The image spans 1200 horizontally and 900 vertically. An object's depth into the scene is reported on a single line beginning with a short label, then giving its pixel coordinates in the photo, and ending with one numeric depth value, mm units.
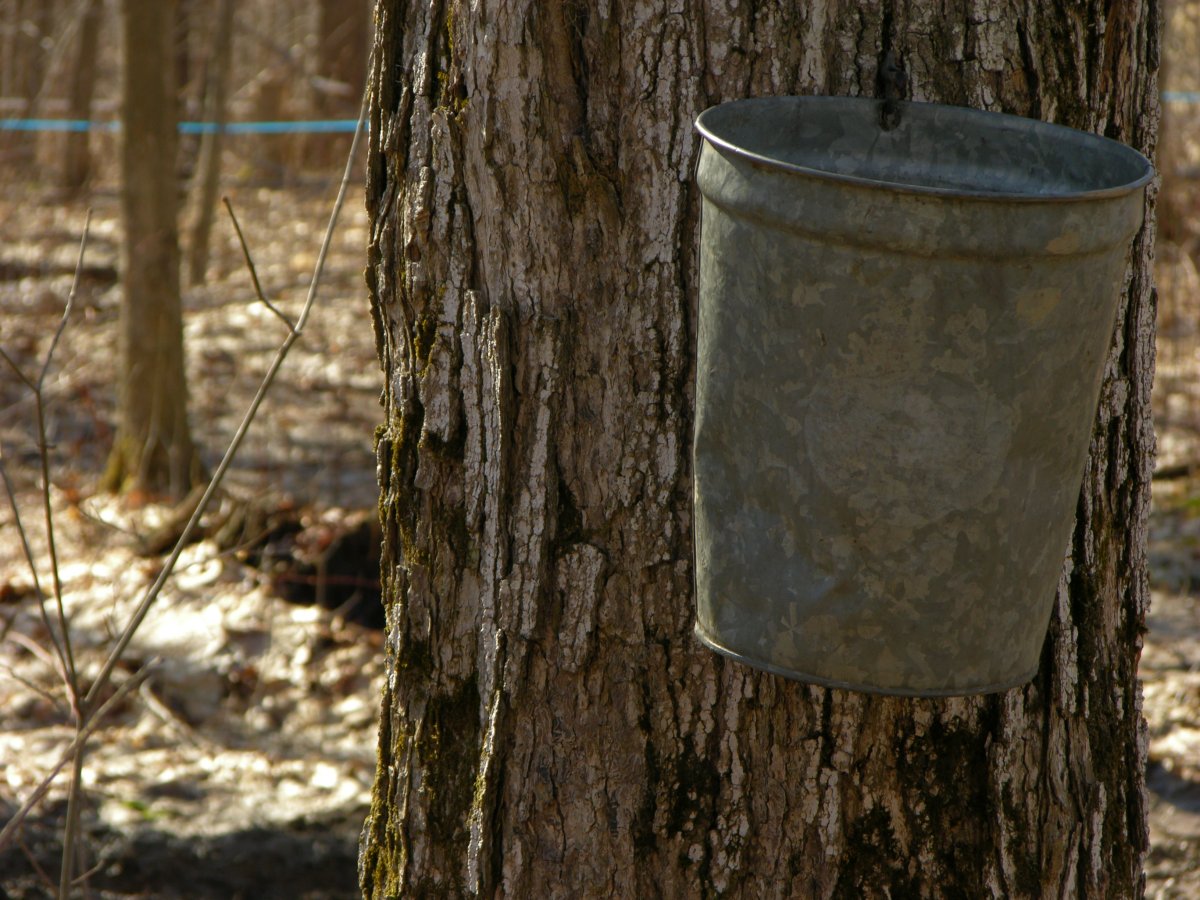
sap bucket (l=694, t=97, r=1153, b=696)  2480
